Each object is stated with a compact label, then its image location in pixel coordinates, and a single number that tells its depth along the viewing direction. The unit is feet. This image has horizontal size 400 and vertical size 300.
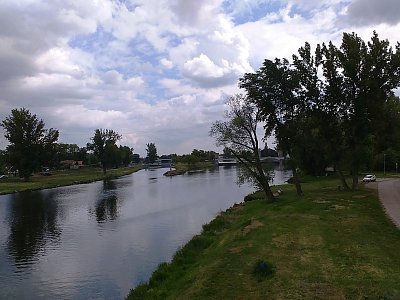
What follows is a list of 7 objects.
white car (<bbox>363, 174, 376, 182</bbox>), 205.05
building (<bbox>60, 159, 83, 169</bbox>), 631.15
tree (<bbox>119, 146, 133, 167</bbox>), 620.49
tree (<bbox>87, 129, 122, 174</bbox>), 512.22
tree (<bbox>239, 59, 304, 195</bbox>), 140.15
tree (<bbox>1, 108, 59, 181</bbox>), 354.95
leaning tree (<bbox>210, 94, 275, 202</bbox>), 143.02
